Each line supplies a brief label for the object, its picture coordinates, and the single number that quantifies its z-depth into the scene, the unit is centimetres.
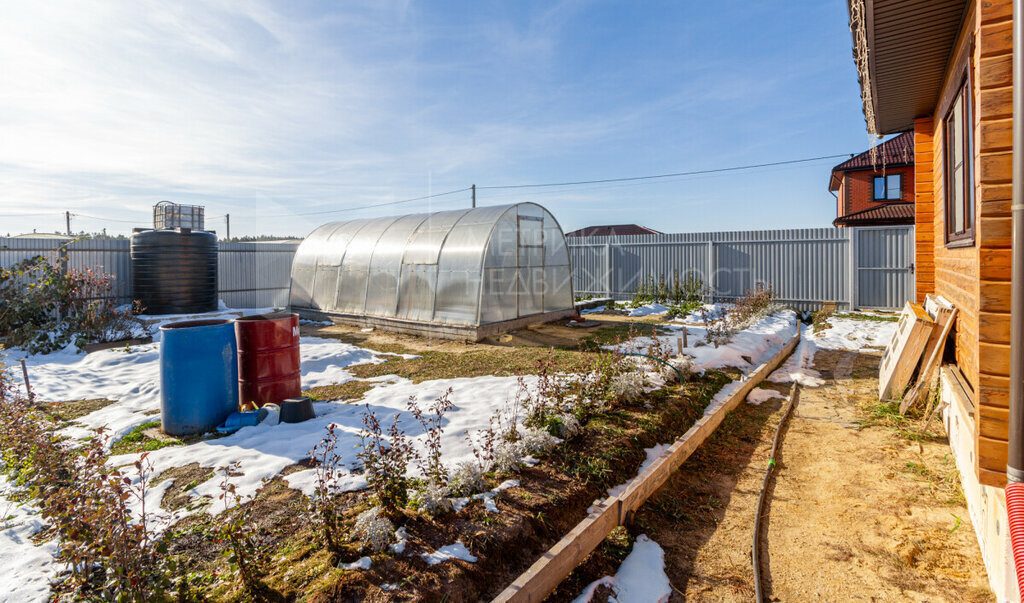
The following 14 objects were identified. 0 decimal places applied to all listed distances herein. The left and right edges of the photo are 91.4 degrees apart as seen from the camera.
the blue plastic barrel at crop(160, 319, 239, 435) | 539
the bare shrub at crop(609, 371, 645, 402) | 571
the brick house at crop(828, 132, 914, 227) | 2622
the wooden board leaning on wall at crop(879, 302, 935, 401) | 581
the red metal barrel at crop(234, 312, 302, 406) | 605
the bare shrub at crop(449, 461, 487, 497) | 359
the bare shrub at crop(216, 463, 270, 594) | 262
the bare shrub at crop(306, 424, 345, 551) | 292
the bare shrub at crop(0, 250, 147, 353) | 1008
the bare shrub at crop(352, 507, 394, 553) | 292
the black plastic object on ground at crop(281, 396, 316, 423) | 561
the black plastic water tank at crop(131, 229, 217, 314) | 1498
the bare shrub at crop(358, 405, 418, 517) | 329
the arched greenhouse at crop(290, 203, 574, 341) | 1152
